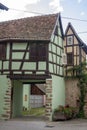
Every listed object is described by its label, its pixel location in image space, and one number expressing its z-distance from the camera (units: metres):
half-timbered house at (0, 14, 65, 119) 12.87
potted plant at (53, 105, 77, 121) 12.87
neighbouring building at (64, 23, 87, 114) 14.62
